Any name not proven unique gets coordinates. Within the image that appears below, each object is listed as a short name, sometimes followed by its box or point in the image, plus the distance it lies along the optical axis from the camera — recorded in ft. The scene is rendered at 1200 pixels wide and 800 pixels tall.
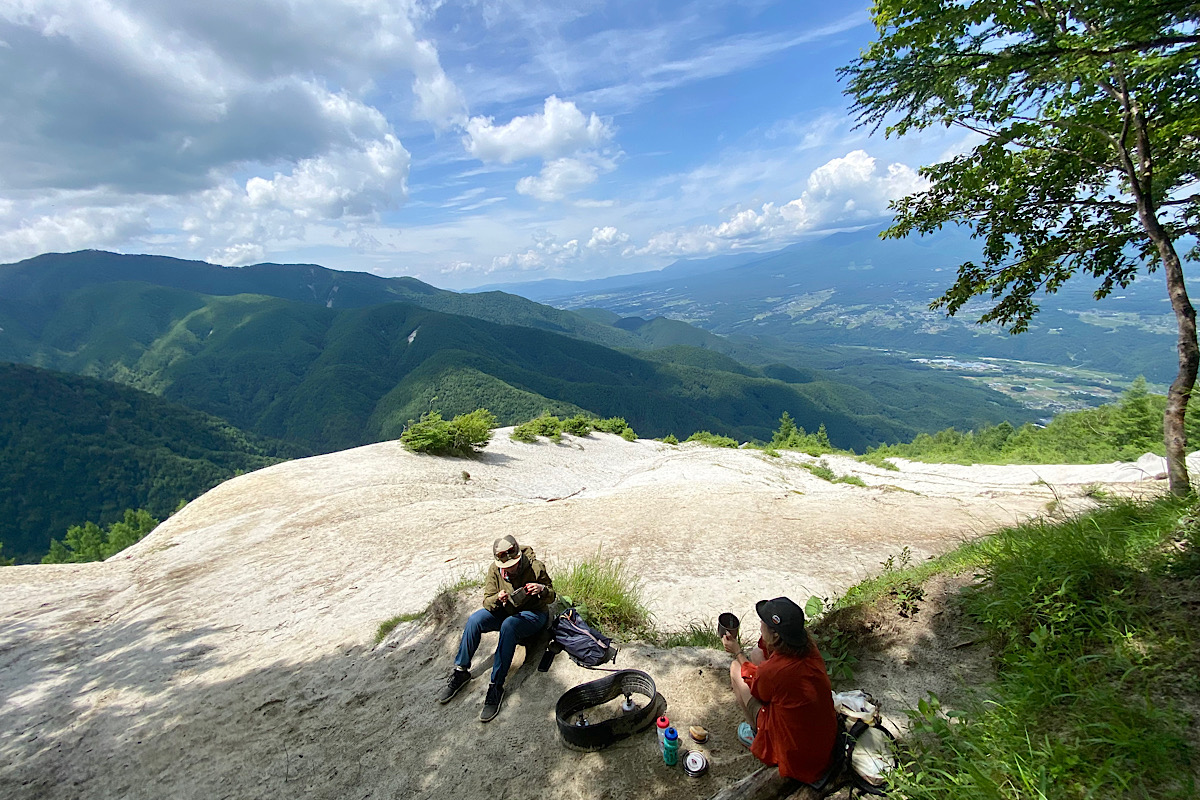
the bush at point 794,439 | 126.60
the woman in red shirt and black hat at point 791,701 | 10.93
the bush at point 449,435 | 72.08
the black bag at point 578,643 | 17.38
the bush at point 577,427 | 108.88
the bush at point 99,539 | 107.45
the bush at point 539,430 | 93.35
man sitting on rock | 17.12
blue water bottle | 13.01
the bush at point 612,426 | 123.91
